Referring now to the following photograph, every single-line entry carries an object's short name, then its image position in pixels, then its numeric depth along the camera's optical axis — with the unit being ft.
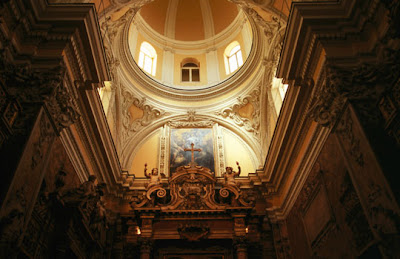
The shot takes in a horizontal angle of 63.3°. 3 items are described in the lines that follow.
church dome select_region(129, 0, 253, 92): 53.72
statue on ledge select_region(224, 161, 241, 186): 38.48
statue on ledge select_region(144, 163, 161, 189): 38.12
